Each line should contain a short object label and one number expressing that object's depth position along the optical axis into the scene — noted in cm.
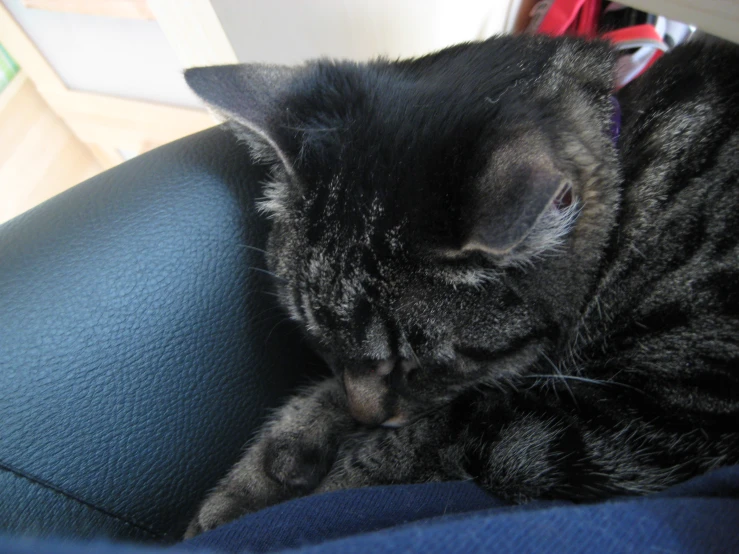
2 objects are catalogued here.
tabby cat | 15
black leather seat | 15
